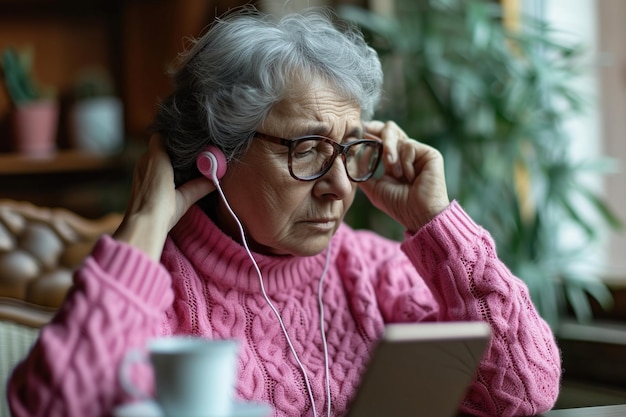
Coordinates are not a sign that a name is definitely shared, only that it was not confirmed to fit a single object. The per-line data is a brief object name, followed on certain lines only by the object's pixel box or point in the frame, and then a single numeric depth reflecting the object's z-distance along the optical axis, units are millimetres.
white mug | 1820
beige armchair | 3322
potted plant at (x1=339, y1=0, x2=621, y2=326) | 4934
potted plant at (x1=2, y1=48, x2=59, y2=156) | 5996
